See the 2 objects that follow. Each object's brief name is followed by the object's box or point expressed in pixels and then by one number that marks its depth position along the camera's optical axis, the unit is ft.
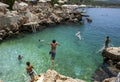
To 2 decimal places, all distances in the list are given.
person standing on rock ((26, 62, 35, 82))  19.13
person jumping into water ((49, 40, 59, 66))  20.63
